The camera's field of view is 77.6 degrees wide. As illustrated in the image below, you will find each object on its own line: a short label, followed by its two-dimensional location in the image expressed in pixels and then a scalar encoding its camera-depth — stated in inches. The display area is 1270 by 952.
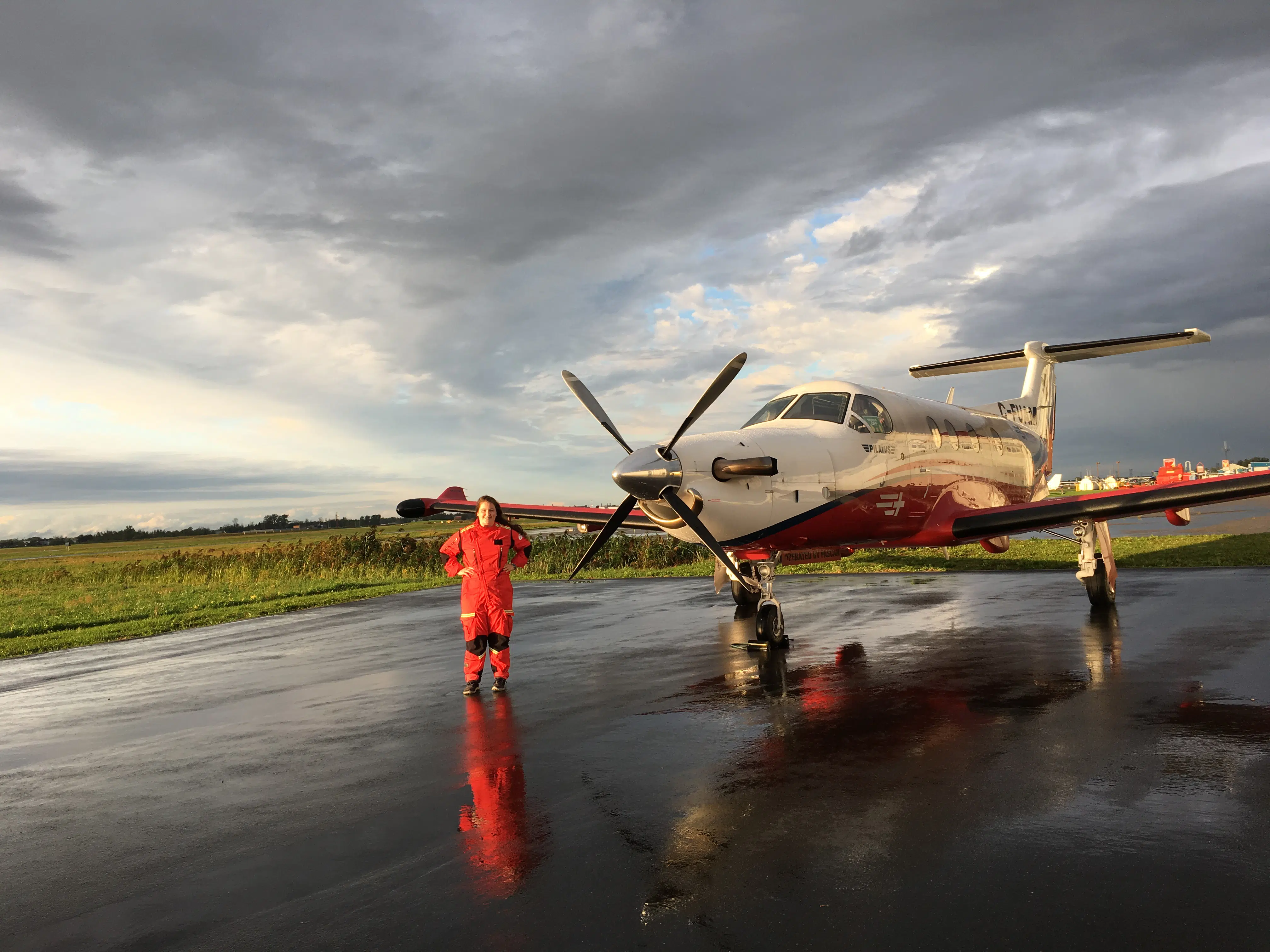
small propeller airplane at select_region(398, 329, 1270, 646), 390.6
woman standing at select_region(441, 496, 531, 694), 357.4
